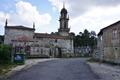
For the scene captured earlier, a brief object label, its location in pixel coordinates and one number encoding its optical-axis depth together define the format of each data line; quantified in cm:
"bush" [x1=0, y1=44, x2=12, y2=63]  1076
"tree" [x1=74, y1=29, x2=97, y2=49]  3685
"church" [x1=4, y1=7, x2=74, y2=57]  2523
